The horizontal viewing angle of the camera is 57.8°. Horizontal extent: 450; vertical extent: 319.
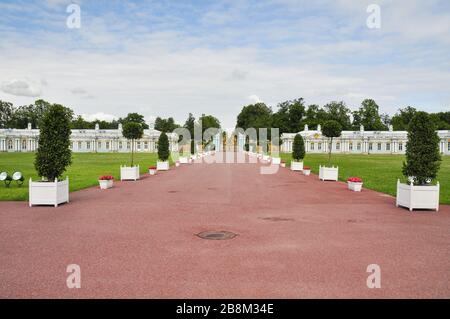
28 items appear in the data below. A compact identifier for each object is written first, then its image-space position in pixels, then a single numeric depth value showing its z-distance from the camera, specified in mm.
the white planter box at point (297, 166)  34241
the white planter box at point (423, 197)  13398
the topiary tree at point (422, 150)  13984
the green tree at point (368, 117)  121375
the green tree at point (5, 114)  132250
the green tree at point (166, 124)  148625
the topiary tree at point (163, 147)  35062
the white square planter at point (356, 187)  18856
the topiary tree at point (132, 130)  30516
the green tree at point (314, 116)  119938
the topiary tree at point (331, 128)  28734
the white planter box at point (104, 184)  20141
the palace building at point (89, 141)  113062
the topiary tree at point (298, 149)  34656
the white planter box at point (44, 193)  13922
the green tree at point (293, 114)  122875
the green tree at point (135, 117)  138500
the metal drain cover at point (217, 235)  9281
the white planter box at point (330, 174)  25125
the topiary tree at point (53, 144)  14531
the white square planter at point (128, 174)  25172
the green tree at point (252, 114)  130900
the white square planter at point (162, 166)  35459
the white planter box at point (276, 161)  43250
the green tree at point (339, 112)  125250
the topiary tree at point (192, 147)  63712
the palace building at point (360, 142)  106250
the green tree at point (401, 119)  117981
